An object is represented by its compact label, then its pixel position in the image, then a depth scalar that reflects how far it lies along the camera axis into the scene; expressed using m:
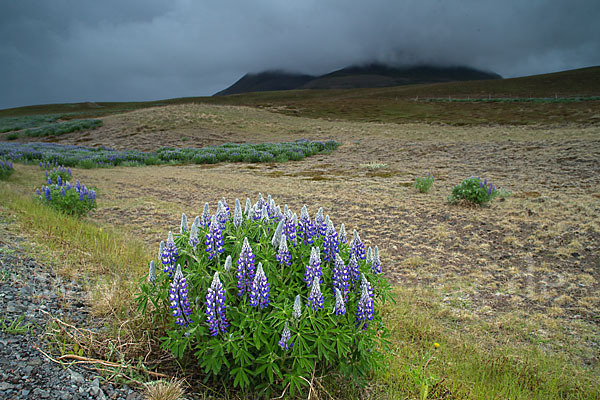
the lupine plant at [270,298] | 2.05
